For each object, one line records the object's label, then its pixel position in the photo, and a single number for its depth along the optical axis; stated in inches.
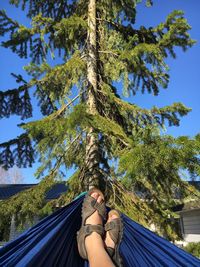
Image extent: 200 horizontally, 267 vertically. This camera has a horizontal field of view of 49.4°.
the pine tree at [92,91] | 145.5
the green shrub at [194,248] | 225.9
